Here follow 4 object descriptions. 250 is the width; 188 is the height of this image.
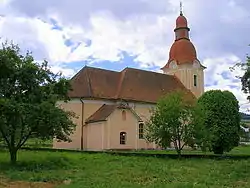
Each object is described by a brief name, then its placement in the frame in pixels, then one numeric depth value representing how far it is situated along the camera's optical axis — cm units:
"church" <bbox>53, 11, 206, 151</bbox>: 3208
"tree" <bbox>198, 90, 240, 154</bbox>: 2572
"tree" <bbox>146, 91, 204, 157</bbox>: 2151
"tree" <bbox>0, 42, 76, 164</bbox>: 1511
